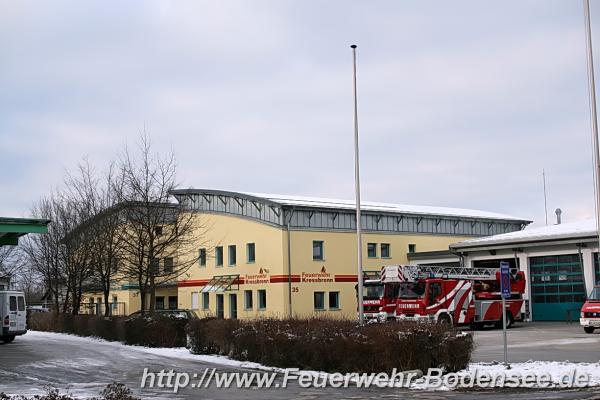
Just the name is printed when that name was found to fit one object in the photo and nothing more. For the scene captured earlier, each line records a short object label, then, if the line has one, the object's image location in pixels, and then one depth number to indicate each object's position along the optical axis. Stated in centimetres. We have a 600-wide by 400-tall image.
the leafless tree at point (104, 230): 3809
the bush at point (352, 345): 1706
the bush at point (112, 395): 946
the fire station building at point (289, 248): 4988
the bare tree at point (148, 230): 3331
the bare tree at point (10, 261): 6209
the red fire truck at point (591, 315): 3189
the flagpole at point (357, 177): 2700
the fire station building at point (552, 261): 4269
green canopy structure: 2184
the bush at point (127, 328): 2756
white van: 3266
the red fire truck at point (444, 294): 3625
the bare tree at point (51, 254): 4559
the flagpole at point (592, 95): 1994
